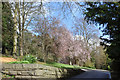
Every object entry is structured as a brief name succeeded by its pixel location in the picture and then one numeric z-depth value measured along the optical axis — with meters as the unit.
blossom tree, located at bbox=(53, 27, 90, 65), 16.59
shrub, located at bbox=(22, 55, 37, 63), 8.75
